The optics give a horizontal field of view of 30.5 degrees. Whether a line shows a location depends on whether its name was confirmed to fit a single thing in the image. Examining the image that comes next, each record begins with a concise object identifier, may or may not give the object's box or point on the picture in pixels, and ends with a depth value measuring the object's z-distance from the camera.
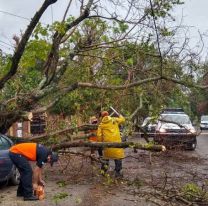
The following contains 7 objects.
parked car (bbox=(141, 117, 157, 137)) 10.34
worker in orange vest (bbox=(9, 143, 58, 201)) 7.67
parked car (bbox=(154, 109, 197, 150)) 11.64
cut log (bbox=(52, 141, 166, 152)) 8.93
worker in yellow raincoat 9.60
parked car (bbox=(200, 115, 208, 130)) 39.35
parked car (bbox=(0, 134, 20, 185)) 8.35
